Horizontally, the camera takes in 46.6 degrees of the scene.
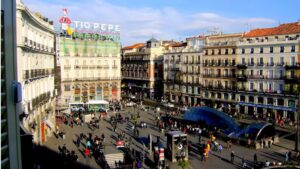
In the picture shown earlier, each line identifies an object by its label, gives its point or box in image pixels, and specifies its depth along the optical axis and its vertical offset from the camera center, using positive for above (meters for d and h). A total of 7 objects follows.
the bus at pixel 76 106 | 60.94 -6.56
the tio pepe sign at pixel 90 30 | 71.50 +8.46
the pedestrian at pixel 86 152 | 30.77 -7.39
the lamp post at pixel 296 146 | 32.45 -7.30
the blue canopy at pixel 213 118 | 38.83 -6.02
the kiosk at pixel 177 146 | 29.11 -6.47
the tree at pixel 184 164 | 25.22 -6.94
